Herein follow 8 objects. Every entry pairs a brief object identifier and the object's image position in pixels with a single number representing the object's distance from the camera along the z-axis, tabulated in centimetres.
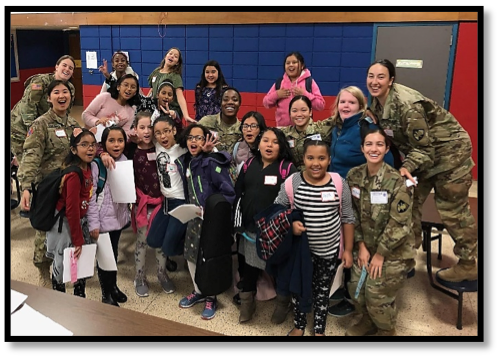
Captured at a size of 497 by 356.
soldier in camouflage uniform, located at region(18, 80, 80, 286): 261
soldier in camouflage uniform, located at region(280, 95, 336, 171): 276
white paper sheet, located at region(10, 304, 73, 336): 149
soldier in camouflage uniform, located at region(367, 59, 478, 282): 248
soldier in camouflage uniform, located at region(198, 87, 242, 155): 305
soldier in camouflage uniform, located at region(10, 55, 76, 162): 323
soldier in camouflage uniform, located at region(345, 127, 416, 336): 224
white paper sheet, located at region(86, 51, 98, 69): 667
